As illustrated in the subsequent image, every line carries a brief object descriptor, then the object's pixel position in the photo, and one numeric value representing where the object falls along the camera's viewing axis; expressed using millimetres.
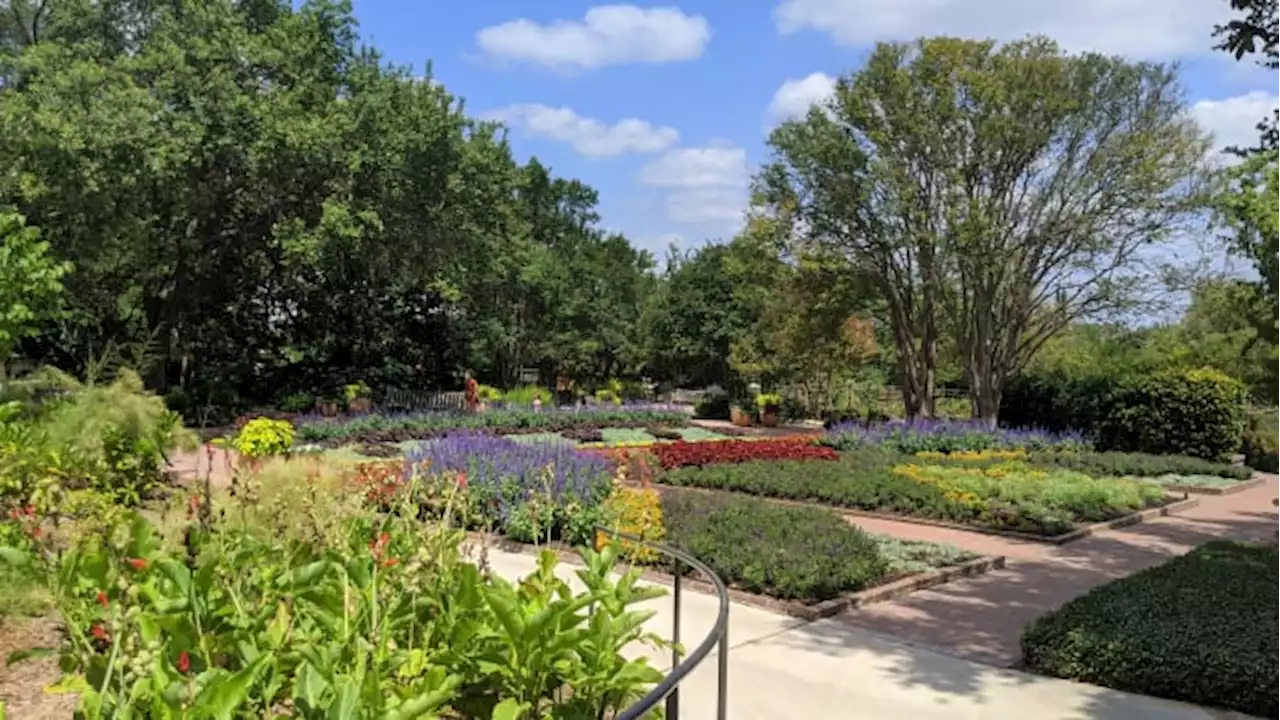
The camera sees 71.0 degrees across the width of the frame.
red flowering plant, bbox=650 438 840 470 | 14117
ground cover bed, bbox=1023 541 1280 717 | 4543
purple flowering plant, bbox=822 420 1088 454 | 17525
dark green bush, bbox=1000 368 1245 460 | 18016
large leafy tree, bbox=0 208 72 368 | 6828
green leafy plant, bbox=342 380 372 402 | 22803
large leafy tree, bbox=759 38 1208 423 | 20312
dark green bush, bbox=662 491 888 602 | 6449
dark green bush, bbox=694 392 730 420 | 30434
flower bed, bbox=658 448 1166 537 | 10148
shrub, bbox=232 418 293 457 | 9914
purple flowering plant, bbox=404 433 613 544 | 7953
